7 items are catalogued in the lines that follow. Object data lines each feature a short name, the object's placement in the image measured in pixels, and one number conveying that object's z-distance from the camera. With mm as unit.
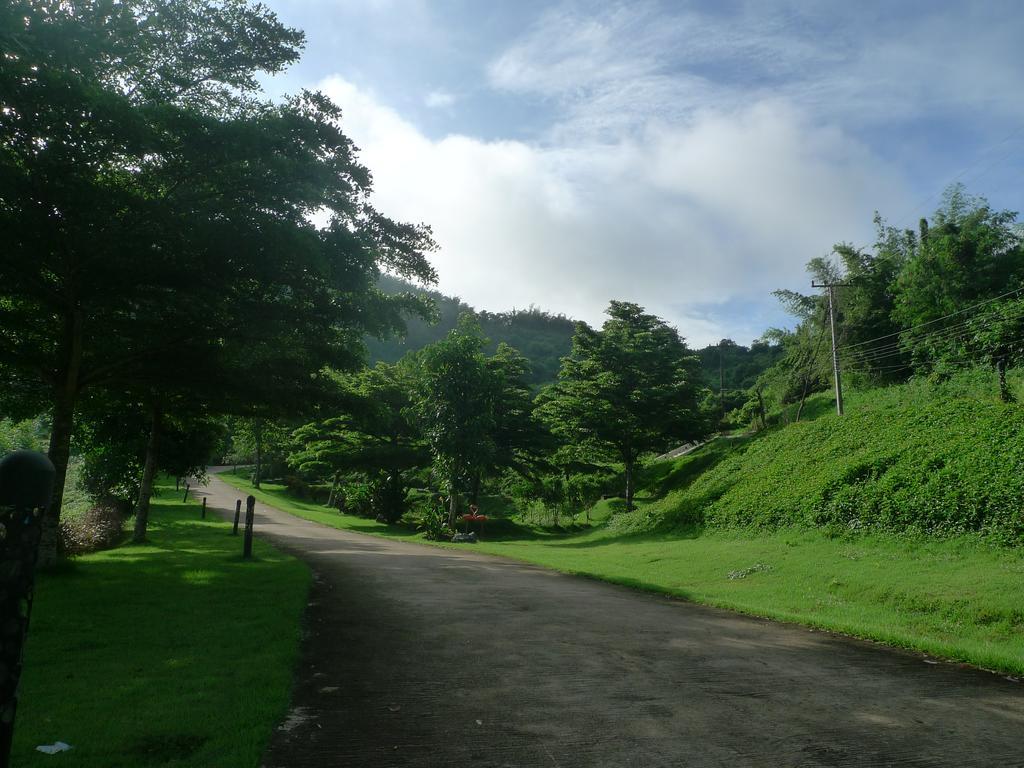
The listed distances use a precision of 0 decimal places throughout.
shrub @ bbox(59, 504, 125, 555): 18797
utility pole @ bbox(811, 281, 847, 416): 34188
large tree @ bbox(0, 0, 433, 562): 9711
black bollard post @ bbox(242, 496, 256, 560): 15211
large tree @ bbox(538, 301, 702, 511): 32750
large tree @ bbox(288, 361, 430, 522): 37094
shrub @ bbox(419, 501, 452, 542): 28625
